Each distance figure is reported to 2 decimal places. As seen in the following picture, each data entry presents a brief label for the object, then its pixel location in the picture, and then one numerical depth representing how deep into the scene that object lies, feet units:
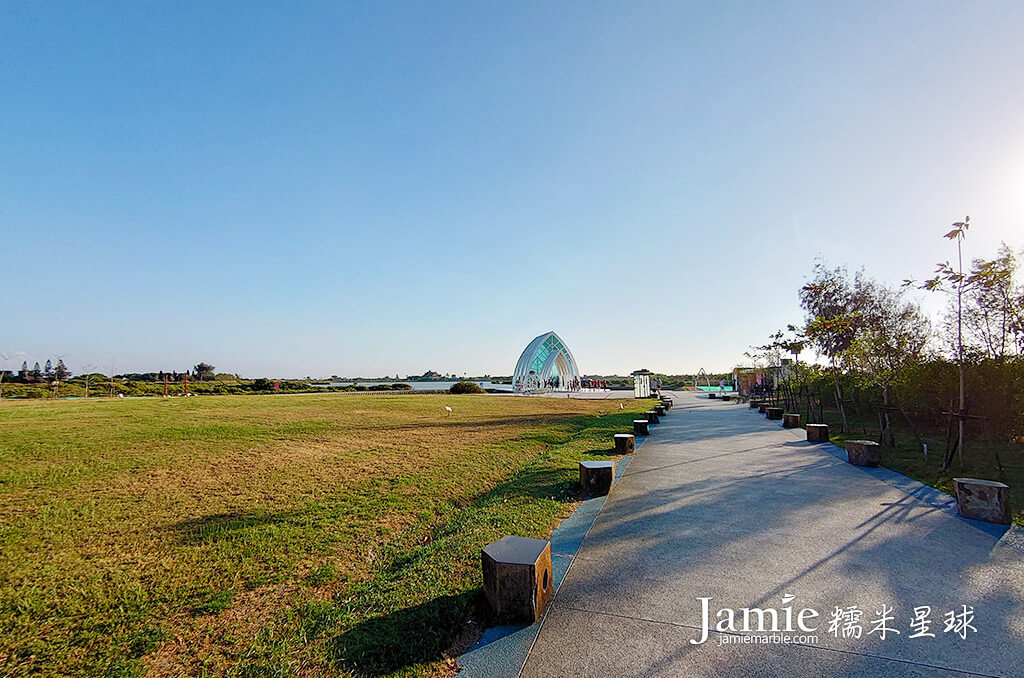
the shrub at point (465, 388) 119.81
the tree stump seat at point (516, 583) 7.77
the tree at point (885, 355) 27.35
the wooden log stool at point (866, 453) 19.99
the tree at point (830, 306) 41.08
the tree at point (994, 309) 19.22
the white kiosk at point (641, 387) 99.76
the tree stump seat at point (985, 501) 12.48
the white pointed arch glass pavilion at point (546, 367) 135.03
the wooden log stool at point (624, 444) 24.38
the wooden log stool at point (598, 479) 15.96
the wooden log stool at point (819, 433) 27.78
